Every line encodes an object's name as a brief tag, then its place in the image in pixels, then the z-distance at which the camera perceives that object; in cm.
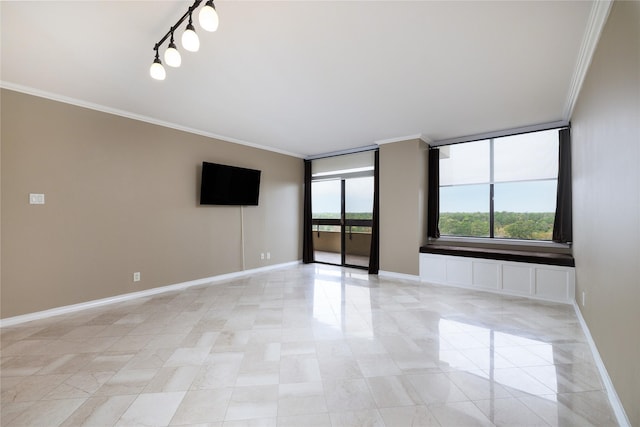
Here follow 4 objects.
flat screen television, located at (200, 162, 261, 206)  478
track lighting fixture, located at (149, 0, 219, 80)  158
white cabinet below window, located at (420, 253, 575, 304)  380
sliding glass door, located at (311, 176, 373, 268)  600
